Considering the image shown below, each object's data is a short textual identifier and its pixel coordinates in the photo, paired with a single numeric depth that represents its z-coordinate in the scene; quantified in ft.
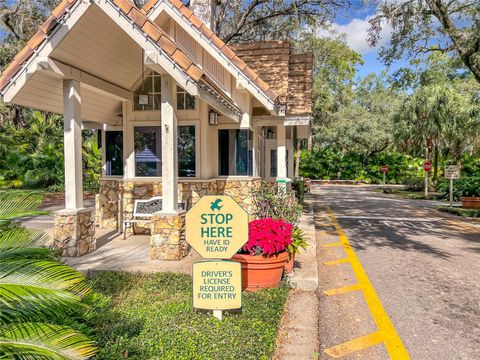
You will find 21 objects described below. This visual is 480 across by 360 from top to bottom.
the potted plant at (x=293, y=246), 17.51
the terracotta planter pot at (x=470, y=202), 51.49
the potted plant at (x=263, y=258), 16.29
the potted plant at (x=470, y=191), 51.64
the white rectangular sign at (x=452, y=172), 53.16
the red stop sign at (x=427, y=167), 73.69
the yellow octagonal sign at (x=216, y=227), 13.33
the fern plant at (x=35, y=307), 6.62
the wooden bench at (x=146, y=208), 26.64
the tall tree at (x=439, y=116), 81.05
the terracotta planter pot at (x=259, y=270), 16.29
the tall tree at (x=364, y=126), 115.75
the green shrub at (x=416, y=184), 90.38
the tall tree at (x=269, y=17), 56.85
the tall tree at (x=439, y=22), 41.78
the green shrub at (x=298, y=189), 49.65
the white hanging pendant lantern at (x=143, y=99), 27.96
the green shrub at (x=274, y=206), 23.27
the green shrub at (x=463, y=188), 58.85
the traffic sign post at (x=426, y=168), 73.75
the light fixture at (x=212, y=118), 28.53
